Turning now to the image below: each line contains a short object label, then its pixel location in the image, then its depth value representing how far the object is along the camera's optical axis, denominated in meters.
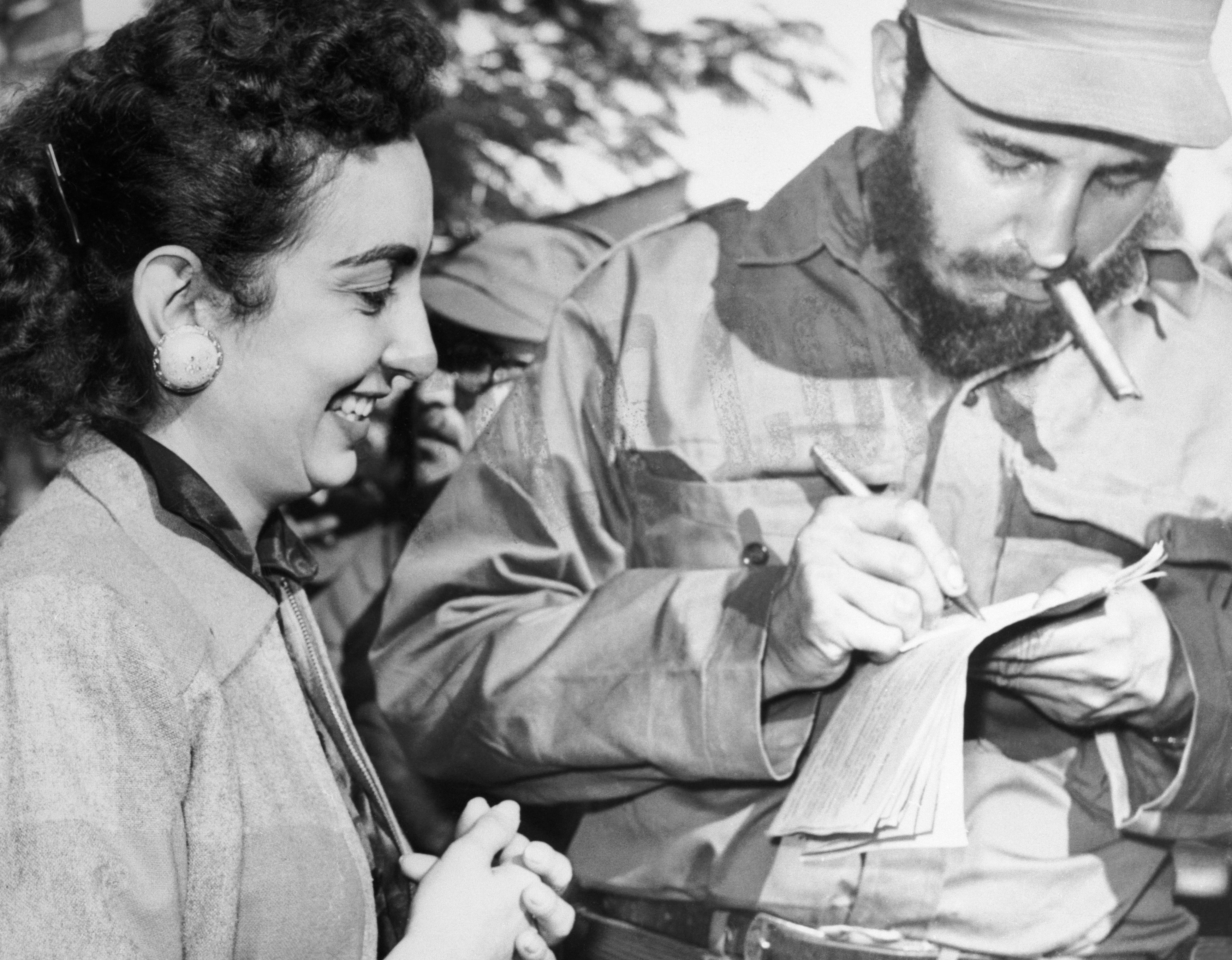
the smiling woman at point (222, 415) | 1.74
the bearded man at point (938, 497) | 1.90
